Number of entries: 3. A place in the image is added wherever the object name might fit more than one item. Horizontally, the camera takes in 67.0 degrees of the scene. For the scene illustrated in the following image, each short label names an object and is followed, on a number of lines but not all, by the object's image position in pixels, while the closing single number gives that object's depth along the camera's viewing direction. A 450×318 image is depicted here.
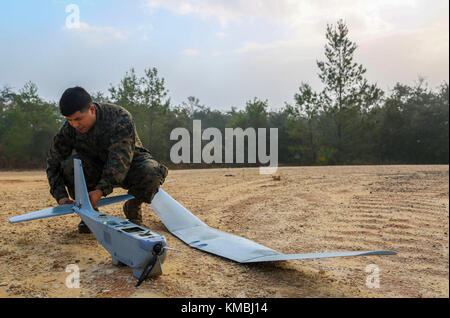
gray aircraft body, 1.67
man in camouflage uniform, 2.24
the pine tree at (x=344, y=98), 18.89
